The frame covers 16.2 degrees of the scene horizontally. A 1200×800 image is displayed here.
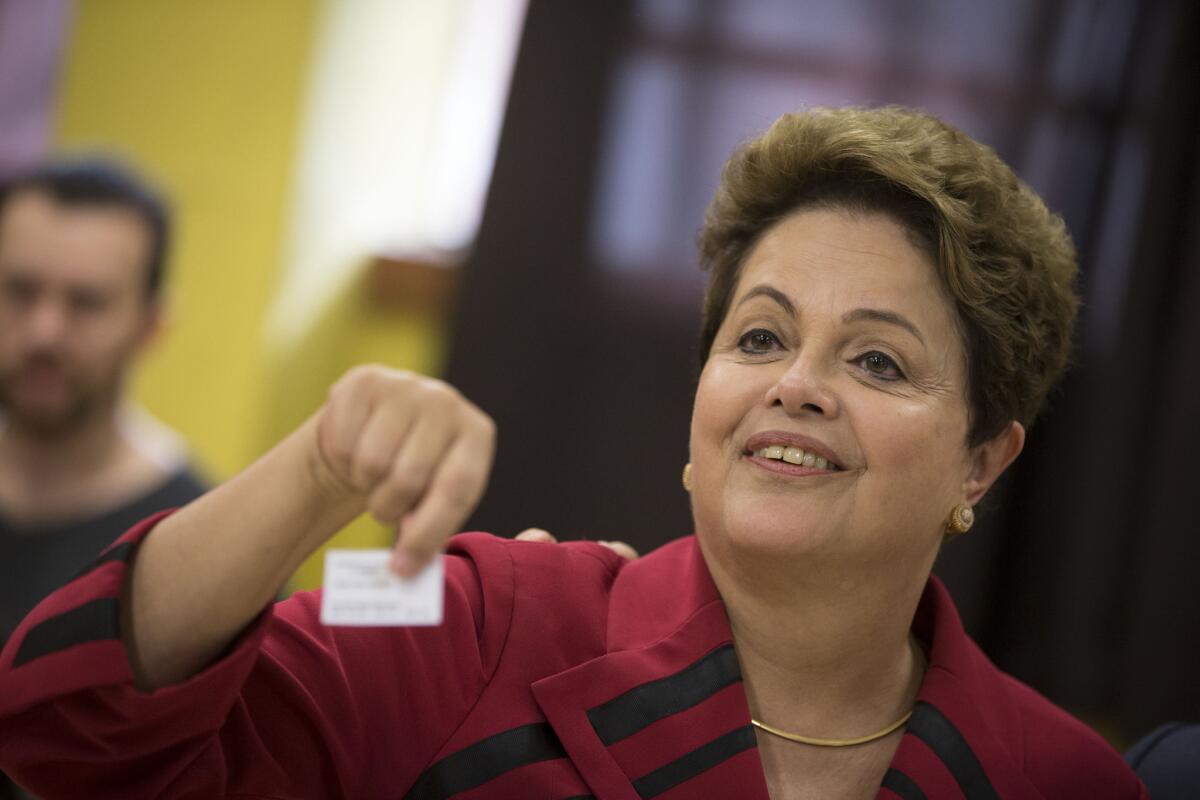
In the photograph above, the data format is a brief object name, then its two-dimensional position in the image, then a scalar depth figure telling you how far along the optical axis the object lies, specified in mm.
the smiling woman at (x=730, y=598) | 1783
